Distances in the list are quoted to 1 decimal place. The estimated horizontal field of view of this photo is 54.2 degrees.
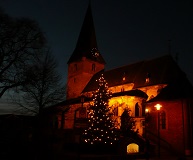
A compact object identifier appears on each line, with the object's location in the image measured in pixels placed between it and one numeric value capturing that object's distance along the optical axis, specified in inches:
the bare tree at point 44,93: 608.3
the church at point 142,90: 877.8
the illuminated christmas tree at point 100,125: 803.9
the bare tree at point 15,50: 442.5
